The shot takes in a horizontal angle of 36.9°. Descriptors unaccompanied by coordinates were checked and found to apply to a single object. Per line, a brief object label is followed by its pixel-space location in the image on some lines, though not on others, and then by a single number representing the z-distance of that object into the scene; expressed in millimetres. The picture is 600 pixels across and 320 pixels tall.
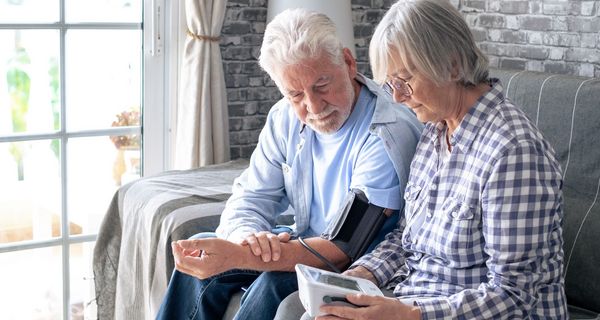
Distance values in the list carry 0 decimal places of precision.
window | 3158
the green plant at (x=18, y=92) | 3129
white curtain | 3287
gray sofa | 2197
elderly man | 2043
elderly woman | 1647
